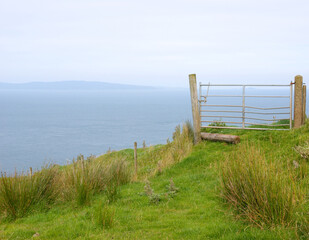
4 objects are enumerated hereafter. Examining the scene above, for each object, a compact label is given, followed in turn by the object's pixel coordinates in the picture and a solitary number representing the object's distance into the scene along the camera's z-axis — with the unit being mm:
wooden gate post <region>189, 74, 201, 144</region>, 14078
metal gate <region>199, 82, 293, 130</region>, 13815
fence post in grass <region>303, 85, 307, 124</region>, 13508
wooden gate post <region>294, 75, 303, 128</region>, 13016
